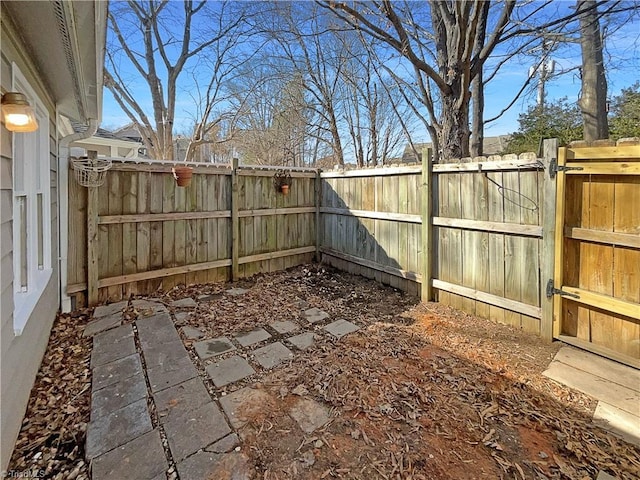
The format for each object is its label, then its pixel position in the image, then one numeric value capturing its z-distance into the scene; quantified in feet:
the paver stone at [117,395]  6.81
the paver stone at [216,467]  5.20
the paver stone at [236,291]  14.60
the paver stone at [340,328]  10.66
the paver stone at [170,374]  7.73
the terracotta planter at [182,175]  13.80
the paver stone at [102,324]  10.56
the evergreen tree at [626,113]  23.65
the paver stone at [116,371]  7.78
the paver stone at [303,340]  9.86
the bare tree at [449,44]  12.64
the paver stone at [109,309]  11.87
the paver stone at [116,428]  5.84
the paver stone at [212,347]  9.29
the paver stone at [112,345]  8.89
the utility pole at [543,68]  18.59
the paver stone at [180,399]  6.68
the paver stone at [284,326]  10.89
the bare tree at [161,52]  28.81
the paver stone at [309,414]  6.43
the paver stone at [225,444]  5.74
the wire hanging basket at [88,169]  12.02
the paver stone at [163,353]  8.77
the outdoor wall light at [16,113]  5.28
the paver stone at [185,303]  12.89
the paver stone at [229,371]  8.00
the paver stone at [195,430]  5.78
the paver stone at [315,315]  11.89
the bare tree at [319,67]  27.84
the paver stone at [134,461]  5.26
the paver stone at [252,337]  10.04
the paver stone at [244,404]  6.60
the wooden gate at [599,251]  8.23
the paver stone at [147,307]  11.97
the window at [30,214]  6.97
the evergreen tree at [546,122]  28.60
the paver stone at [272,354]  8.90
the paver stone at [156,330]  9.89
